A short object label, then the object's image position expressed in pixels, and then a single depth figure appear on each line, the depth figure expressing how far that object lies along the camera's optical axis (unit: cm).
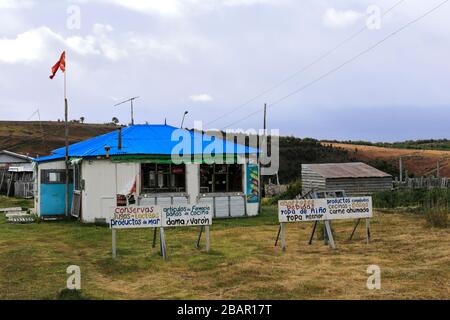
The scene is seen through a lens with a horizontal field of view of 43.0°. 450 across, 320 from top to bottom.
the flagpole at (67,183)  2339
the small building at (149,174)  2214
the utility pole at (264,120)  4131
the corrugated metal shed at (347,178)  3472
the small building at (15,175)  4023
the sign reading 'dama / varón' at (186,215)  1333
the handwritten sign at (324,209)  1388
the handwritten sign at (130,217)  1310
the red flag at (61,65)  2350
